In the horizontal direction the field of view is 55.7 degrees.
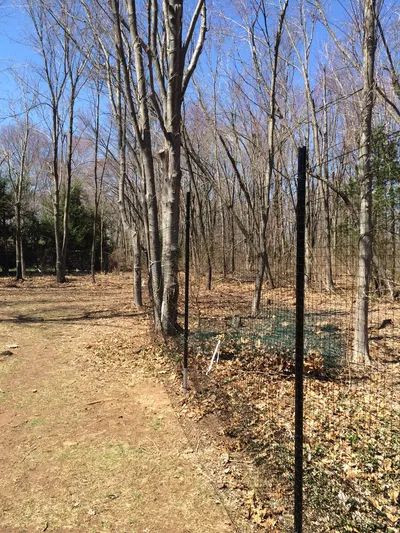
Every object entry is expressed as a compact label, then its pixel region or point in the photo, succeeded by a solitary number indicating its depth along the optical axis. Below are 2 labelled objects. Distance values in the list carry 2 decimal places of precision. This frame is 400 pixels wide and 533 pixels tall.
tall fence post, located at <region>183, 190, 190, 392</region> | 4.21
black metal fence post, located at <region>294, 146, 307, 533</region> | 1.91
